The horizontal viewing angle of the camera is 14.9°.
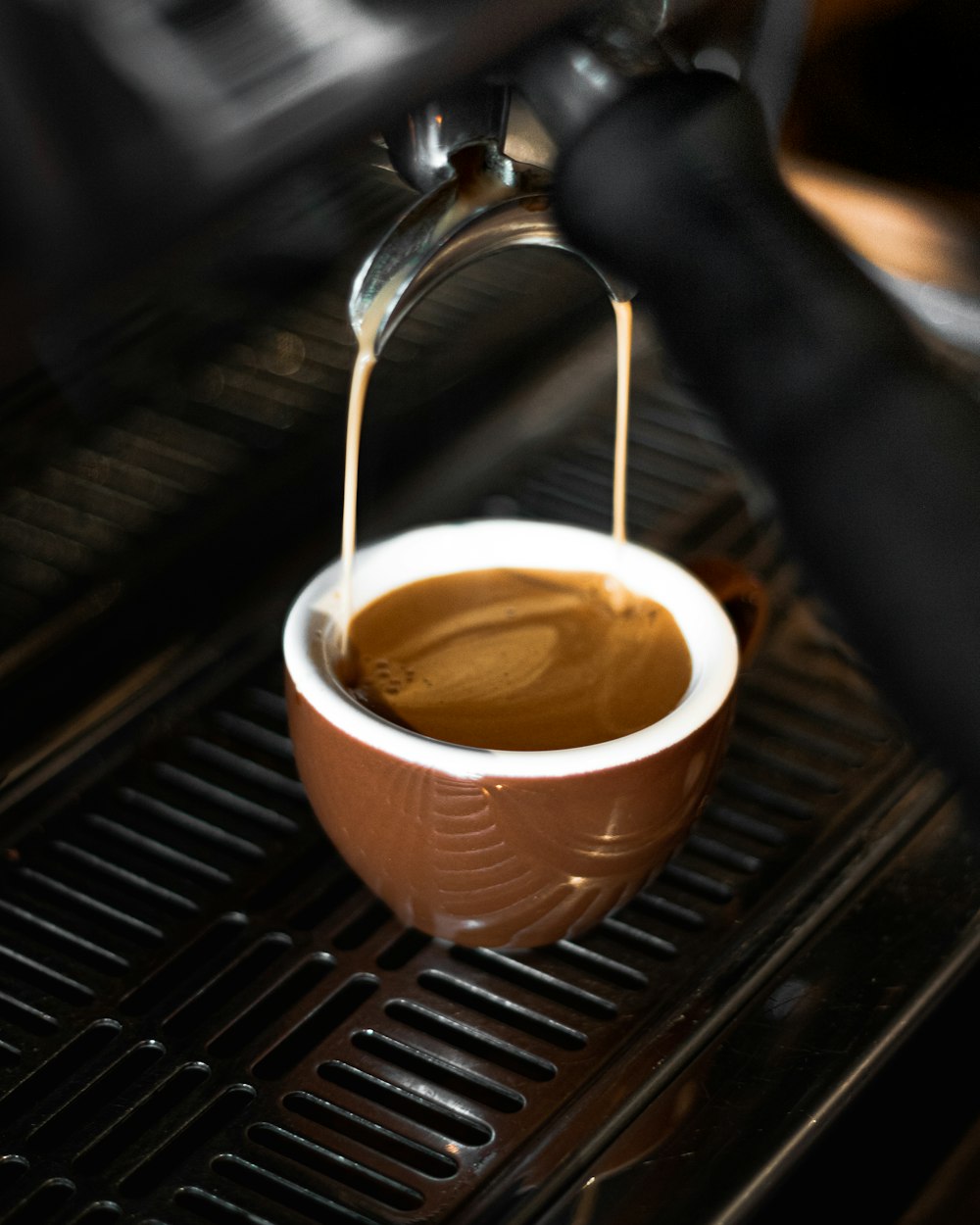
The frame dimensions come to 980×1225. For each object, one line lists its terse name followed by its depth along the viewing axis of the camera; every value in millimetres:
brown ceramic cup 611
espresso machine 514
